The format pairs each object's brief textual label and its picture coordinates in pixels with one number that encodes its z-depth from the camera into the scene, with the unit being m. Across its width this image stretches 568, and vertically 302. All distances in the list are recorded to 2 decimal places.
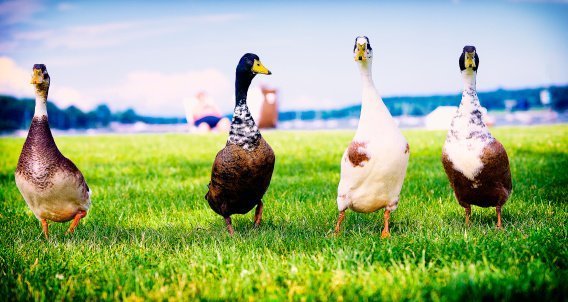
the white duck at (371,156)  4.29
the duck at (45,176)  4.71
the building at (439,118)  27.06
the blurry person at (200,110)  28.31
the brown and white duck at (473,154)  4.53
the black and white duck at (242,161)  4.64
